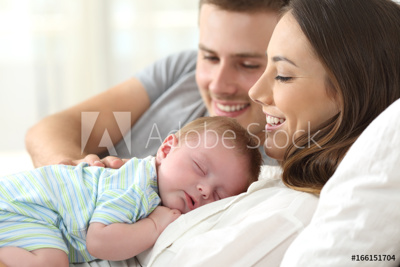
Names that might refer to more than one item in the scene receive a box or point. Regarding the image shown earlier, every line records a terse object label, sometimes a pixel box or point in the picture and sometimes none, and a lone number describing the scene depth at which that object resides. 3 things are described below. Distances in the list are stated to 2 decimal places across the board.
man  1.94
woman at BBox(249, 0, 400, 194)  1.26
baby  1.22
